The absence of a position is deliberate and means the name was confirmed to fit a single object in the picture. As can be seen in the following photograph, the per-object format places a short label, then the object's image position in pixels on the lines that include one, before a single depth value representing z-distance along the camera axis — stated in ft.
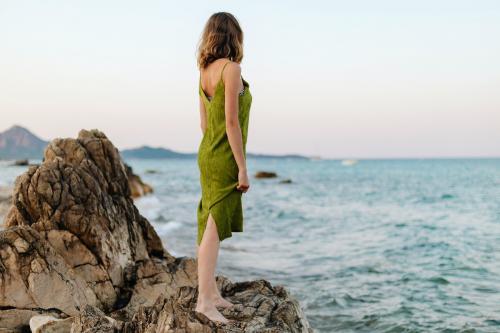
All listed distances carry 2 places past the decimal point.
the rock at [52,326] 16.94
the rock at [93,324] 14.97
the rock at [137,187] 103.87
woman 16.34
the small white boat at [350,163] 621.88
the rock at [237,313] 14.07
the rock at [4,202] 57.31
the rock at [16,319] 18.17
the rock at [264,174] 240.32
